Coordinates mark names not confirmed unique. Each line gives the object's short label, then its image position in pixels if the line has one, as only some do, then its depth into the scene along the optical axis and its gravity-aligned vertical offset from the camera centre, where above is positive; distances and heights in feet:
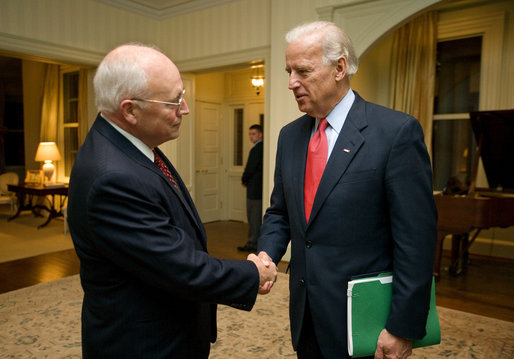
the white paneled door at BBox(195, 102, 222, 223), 25.96 -0.51
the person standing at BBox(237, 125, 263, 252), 18.24 -1.59
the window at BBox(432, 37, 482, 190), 18.52 +2.45
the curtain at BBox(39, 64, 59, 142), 28.55 +3.23
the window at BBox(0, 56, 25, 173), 34.27 +2.64
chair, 26.59 -2.26
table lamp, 24.11 -0.29
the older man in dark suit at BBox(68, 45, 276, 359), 3.60 -0.88
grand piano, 13.23 -1.35
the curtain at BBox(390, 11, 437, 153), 18.80 +4.30
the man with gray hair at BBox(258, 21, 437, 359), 4.23 -0.52
